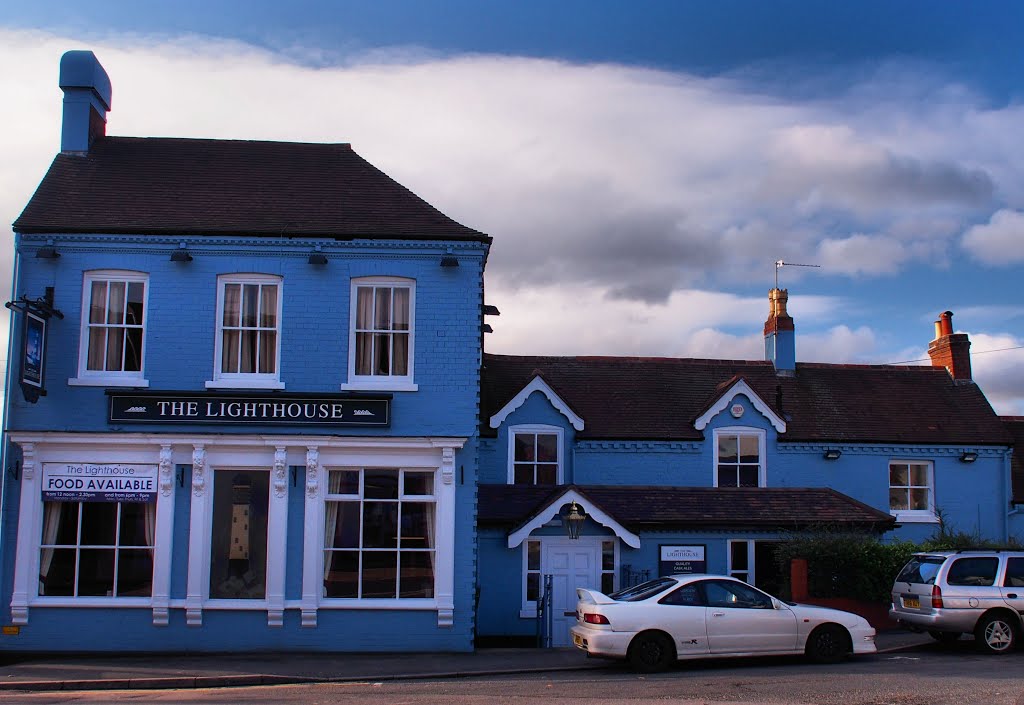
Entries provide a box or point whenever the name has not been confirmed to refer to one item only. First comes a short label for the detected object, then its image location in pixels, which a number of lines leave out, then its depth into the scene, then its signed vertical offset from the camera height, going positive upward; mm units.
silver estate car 15992 -1468
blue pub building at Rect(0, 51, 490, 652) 16516 +1146
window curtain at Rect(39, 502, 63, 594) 16611 -538
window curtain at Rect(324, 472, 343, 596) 16875 -282
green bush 18891 -1126
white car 14586 -1784
